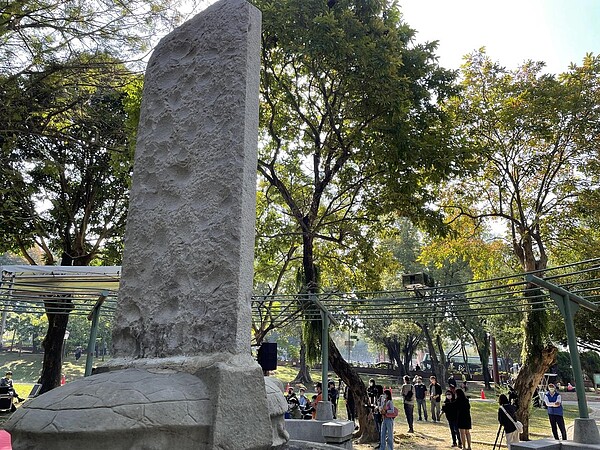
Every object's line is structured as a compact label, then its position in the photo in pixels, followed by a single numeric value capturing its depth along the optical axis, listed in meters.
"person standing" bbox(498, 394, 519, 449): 8.27
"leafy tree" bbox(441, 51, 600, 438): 10.95
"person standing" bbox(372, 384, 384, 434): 10.03
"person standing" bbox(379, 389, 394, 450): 8.50
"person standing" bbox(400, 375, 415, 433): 11.74
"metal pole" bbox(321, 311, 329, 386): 8.17
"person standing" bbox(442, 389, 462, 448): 9.73
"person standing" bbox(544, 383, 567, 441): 10.32
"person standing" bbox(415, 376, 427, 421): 14.35
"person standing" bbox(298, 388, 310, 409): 11.95
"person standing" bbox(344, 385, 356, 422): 11.95
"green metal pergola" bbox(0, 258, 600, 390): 7.92
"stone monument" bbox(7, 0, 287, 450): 1.79
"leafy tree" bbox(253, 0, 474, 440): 8.54
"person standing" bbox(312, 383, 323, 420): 11.00
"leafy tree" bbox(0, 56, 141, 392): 8.20
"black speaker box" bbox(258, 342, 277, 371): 10.26
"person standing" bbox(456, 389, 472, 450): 9.23
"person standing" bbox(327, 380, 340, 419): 12.78
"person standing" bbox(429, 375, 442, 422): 13.22
